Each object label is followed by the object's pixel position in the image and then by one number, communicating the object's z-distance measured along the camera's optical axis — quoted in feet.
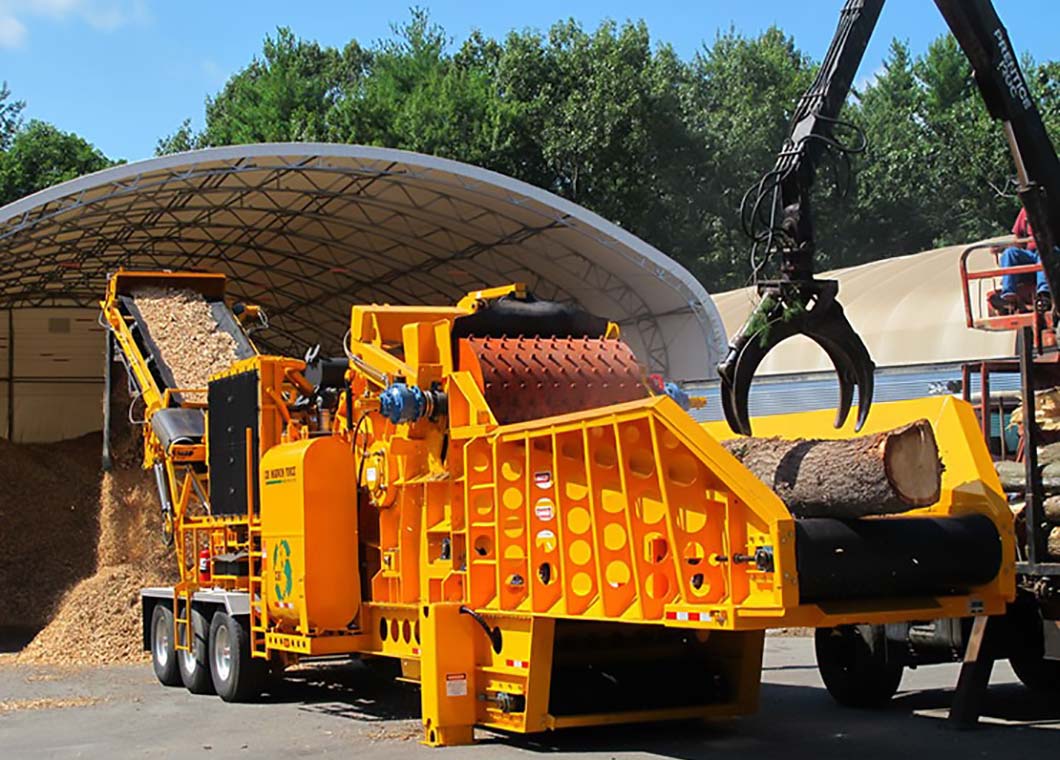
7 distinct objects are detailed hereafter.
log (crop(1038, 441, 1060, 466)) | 31.49
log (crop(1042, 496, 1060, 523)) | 30.73
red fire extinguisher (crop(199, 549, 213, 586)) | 44.11
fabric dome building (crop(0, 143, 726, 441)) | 67.67
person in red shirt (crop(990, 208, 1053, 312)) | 38.14
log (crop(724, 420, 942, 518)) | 24.79
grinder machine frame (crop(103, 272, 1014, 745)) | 25.39
